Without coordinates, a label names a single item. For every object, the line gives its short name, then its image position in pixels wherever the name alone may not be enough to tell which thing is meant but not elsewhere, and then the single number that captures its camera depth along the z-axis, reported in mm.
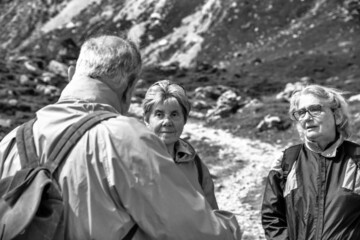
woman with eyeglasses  4516
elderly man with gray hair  2621
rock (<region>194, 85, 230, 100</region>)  38359
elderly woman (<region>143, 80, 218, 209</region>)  4980
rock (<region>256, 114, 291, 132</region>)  24062
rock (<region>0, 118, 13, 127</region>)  23069
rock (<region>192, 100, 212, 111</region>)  33688
